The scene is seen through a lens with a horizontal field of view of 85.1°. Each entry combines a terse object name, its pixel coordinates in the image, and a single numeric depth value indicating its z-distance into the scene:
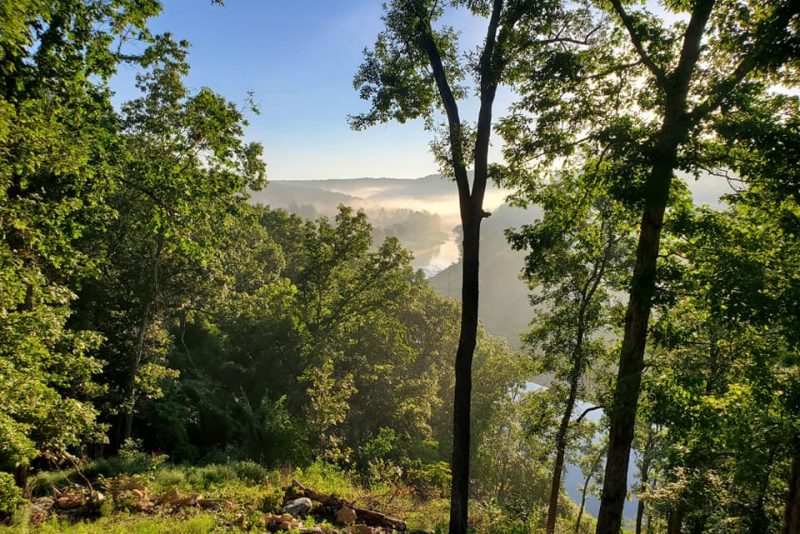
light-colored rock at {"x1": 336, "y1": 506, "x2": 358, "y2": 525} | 9.69
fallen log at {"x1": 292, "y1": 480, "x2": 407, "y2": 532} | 10.05
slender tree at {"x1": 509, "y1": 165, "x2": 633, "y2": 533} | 15.30
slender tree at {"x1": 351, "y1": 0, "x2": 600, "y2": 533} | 8.88
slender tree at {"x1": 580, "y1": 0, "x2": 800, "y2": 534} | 6.29
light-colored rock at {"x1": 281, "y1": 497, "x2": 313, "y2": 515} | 9.72
